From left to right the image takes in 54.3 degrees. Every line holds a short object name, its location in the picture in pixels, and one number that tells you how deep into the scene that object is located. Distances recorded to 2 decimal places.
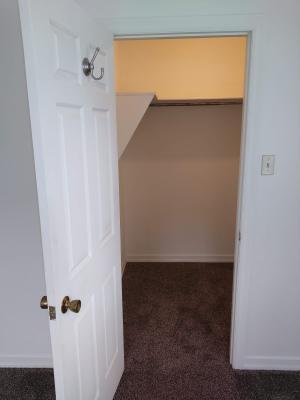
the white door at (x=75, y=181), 0.88
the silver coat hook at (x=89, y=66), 1.14
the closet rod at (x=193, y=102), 2.78
